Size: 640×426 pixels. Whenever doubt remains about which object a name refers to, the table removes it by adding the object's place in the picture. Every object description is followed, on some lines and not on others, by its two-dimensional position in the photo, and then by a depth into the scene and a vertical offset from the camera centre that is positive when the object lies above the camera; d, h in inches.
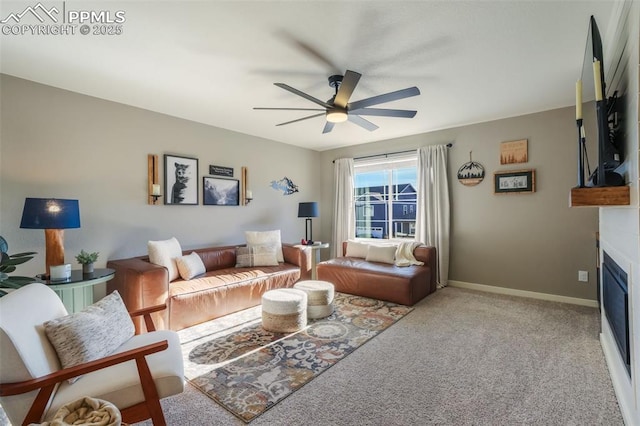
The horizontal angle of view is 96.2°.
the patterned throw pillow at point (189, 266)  133.0 -23.3
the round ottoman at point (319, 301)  128.0 -38.6
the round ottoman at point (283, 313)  113.7 -39.1
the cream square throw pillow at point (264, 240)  173.9 -14.7
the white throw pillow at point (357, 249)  186.2 -22.9
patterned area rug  77.9 -47.2
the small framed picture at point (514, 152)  157.2 +33.3
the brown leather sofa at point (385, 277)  144.6 -34.6
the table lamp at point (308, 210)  200.7 +3.6
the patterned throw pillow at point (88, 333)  58.1 -25.1
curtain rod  181.3 +43.7
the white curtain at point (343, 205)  227.1 +7.5
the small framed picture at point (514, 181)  154.9 +16.9
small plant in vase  106.3 -16.1
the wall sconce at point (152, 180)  143.4 +19.1
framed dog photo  152.0 +20.3
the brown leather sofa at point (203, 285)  109.3 -30.8
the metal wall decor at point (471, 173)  172.1 +24.0
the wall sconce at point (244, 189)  188.1 +17.8
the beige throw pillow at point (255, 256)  164.9 -23.6
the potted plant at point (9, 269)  69.4 -12.5
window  205.9 +12.9
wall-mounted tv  63.3 +15.3
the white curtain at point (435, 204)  180.2 +5.9
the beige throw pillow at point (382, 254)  173.0 -24.4
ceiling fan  92.0 +40.6
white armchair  50.4 -30.3
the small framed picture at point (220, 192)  168.9 +15.2
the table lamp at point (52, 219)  94.6 -0.1
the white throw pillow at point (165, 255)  128.1 -17.2
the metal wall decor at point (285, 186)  210.5 +22.4
